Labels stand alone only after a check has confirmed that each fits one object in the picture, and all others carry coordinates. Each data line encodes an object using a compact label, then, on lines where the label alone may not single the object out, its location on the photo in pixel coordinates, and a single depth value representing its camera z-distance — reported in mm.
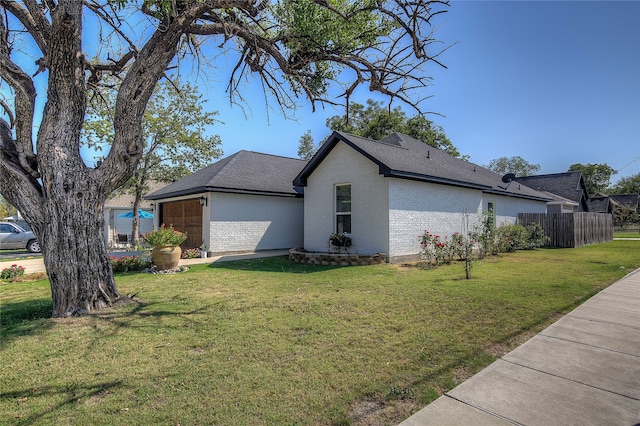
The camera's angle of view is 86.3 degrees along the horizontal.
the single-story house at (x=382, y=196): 11539
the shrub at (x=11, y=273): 9203
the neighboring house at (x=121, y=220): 25603
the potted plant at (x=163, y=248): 10117
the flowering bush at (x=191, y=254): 13969
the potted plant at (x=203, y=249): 14062
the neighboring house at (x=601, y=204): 38562
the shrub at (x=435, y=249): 11203
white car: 19016
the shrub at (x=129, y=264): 10312
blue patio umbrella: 25266
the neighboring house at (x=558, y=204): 23469
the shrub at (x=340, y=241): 12375
